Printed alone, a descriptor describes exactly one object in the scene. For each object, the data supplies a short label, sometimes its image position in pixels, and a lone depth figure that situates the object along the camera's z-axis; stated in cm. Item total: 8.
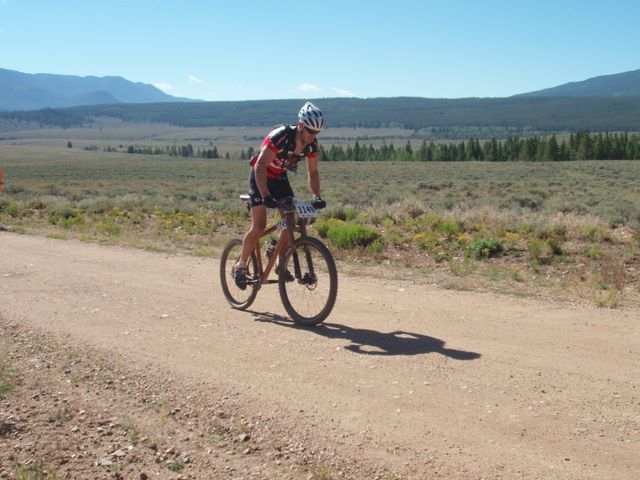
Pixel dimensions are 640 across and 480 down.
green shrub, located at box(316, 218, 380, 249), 1227
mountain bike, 658
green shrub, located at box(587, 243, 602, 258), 1092
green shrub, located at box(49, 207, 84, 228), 1678
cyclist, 643
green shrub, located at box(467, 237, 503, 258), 1125
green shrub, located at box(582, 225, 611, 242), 1228
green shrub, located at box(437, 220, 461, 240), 1291
